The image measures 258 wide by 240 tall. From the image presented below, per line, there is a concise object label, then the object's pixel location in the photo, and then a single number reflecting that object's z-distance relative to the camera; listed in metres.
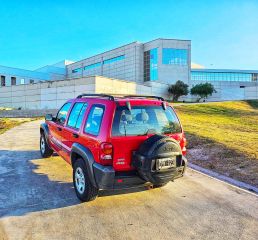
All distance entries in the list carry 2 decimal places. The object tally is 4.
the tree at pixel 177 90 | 44.56
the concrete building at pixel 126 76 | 28.91
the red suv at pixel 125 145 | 3.55
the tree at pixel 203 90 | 47.85
